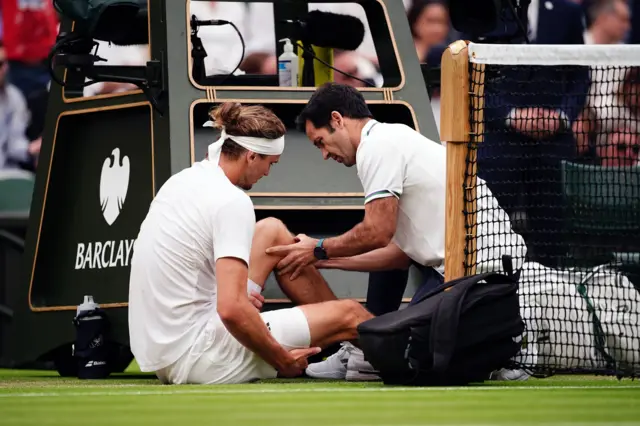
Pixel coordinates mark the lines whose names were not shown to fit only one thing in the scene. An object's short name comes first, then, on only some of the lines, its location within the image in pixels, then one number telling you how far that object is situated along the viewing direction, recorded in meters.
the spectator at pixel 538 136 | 19.77
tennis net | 13.59
